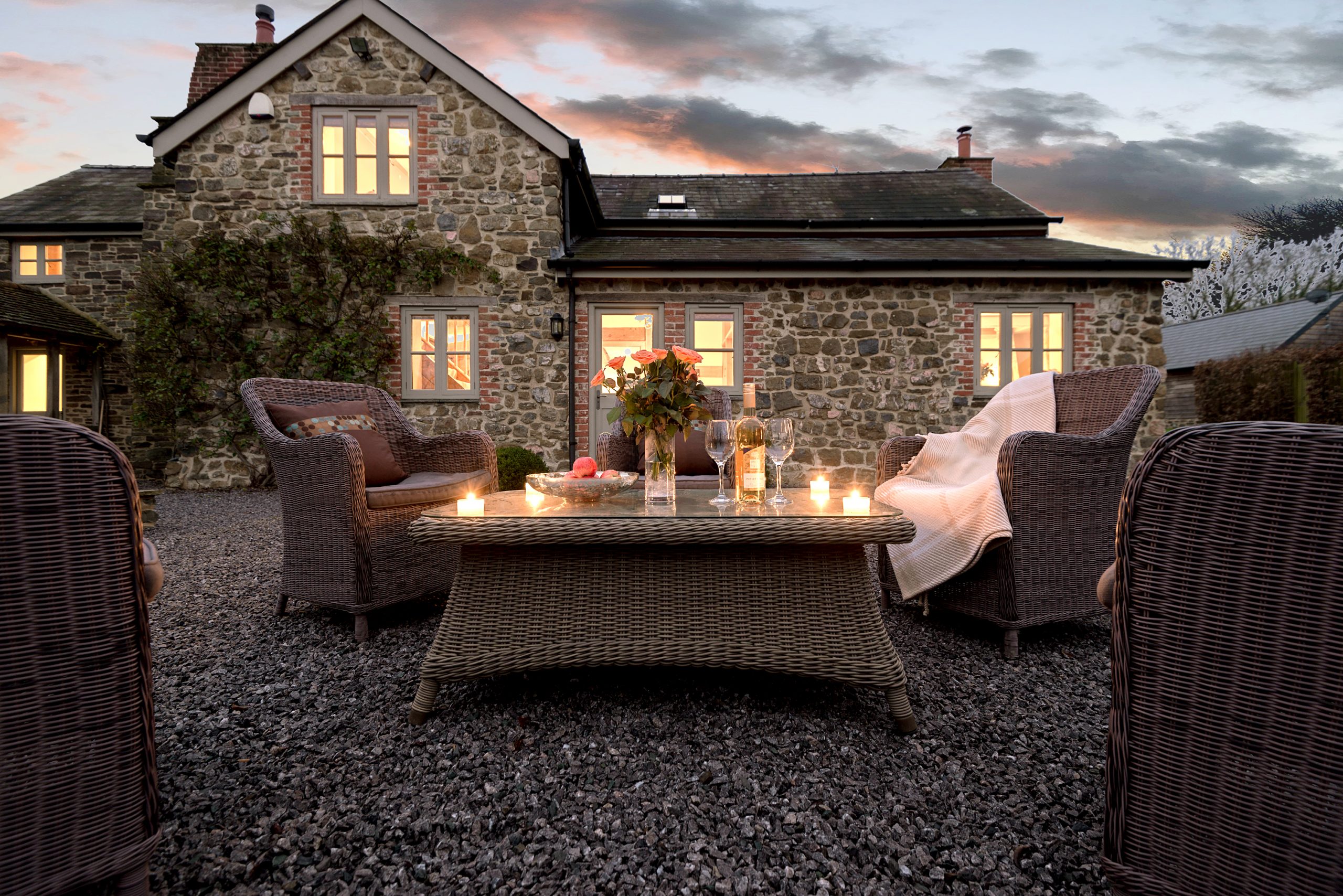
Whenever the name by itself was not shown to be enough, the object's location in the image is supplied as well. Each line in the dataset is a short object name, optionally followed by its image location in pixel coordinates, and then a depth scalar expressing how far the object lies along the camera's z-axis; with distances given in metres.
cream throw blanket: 2.07
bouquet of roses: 1.96
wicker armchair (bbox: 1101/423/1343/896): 0.73
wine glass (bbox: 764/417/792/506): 1.99
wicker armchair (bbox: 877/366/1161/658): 2.03
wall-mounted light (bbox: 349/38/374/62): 6.37
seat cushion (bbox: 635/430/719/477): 3.65
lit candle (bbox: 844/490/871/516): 1.71
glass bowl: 1.93
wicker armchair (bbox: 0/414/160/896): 0.82
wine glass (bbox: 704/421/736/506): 2.02
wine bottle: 2.03
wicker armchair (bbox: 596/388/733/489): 3.19
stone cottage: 6.42
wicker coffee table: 1.63
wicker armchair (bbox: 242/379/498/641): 2.26
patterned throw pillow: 2.60
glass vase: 2.01
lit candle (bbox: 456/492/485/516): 1.70
